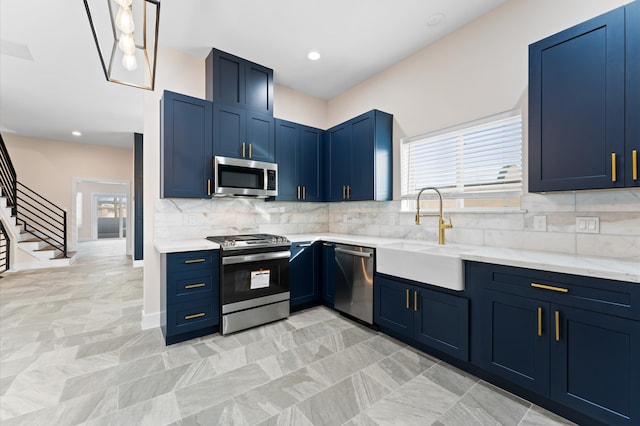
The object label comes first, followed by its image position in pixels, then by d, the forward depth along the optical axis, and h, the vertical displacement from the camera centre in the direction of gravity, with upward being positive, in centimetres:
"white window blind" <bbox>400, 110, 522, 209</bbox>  238 +49
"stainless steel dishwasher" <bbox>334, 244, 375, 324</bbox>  277 -75
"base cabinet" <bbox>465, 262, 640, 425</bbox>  138 -74
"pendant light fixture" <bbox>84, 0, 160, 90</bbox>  163 +169
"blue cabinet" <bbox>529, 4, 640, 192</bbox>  159 +67
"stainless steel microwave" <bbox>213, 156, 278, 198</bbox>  295 +40
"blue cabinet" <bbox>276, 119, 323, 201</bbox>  353 +70
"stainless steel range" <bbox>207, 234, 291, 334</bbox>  267 -70
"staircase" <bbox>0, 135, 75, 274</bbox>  558 -29
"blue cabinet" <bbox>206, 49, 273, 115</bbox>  306 +155
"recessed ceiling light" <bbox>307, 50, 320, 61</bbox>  313 +185
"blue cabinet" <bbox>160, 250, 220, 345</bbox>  244 -76
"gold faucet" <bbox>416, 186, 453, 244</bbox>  259 -14
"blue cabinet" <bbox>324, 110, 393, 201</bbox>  322 +68
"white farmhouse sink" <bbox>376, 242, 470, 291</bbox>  203 -43
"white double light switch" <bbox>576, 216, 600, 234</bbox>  188 -10
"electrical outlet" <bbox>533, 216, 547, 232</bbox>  212 -9
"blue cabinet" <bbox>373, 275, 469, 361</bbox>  205 -88
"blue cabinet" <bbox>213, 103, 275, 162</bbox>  302 +93
